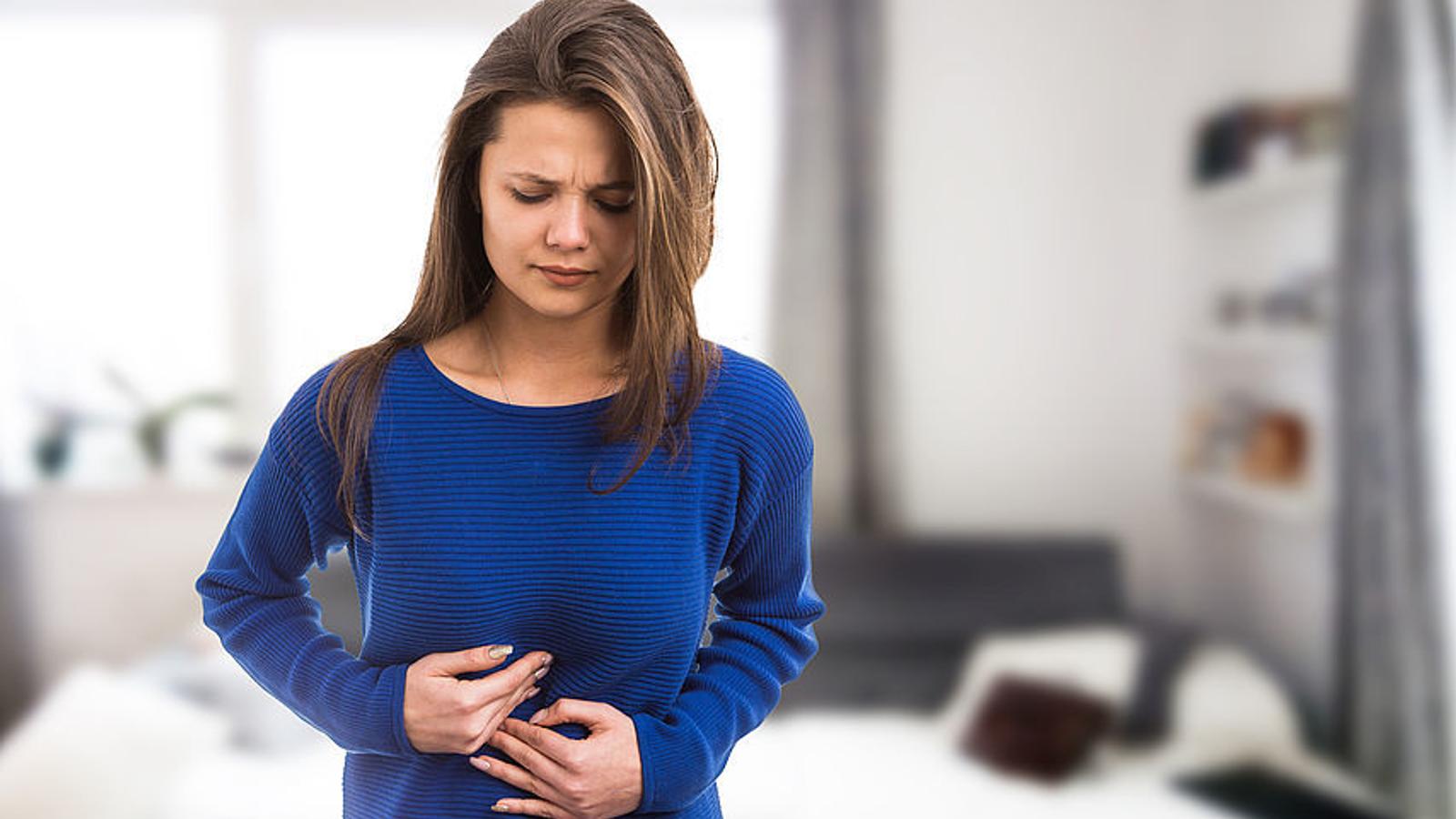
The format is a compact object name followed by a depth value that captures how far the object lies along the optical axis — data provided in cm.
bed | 182
